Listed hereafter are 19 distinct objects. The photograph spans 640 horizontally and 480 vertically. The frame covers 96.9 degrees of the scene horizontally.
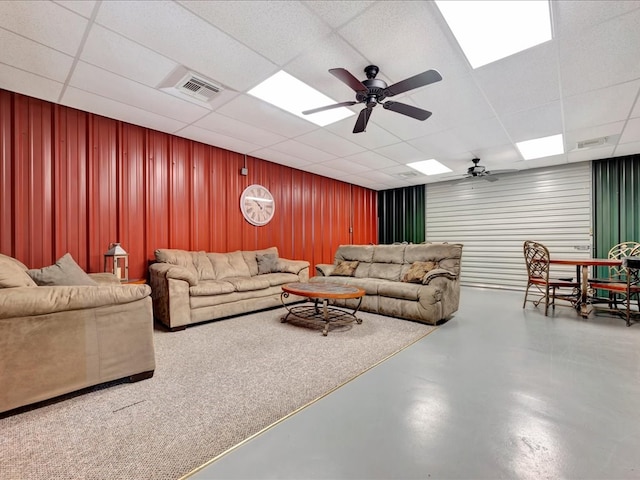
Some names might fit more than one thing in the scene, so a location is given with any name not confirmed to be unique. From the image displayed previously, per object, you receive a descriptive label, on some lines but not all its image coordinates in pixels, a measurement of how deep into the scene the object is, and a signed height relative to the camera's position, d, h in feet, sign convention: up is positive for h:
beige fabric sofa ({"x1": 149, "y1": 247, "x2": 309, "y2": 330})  11.68 -2.09
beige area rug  4.62 -3.64
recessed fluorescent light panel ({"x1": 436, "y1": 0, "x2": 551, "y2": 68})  6.48 +5.30
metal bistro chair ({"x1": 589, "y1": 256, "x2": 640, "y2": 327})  10.87 -2.23
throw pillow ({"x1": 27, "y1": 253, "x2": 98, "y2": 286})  7.37 -0.96
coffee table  11.02 -2.25
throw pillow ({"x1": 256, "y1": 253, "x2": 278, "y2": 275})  16.35 -1.45
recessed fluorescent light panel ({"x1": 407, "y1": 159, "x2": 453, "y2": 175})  19.43 +5.13
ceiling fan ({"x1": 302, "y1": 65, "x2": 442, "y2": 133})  7.55 +4.35
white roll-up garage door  19.47 +1.53
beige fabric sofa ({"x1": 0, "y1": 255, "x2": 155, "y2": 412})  5.79 -2.22
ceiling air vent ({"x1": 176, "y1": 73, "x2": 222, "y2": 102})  9.43 +5.29
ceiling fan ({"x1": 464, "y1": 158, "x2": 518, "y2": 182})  18.44 +4.43
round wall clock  17.71 +2.18
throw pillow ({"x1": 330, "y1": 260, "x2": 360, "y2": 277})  17.15 -1.87
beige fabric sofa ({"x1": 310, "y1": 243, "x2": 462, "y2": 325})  12.47 -2.15
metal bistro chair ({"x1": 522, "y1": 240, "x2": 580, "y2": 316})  14.17 -1.99
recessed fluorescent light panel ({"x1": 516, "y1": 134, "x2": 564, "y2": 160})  14.93 +5.15
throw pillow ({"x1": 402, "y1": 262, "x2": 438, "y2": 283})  13.69 -1.63
